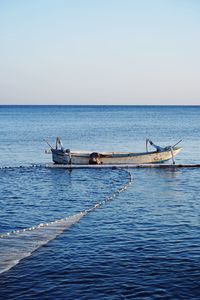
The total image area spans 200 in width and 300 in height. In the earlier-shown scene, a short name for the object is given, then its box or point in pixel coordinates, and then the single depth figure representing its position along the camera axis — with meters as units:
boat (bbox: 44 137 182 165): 45.12
